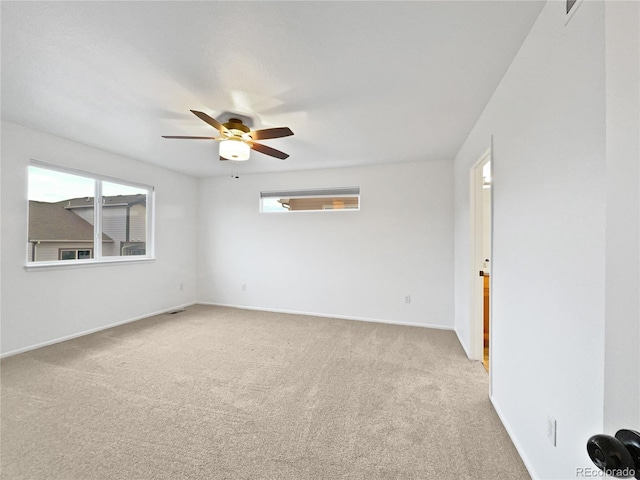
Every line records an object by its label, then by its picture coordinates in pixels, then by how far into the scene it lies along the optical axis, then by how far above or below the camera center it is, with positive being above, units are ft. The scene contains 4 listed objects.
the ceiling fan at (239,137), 7.61 +3.11
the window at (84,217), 9.96 +0.90
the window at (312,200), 14.17 +2.26
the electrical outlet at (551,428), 3.94 -2.86
